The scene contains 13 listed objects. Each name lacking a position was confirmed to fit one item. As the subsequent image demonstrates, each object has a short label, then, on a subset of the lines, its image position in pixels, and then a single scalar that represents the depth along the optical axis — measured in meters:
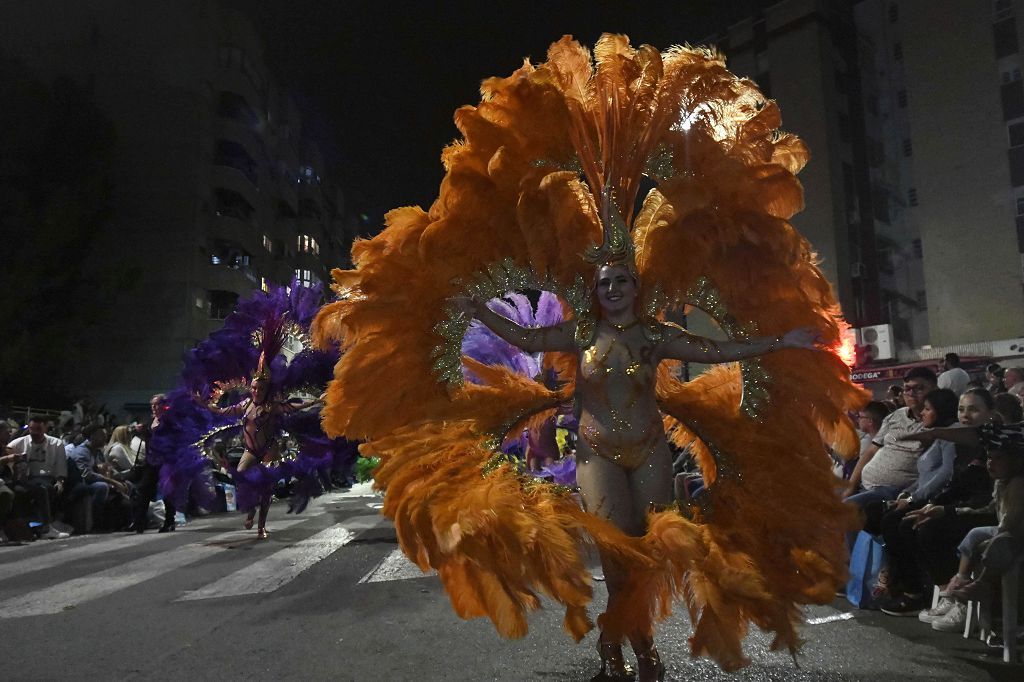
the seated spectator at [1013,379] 7.45
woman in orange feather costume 2.99
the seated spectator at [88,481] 10.79
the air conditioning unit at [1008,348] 21.59
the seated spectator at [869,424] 6.32
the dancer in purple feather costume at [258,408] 8.70
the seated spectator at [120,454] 11.66
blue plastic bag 5.04
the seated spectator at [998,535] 3.79
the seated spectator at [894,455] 5.29
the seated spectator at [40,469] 10.02
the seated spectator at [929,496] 4.45
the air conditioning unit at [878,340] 22.48
